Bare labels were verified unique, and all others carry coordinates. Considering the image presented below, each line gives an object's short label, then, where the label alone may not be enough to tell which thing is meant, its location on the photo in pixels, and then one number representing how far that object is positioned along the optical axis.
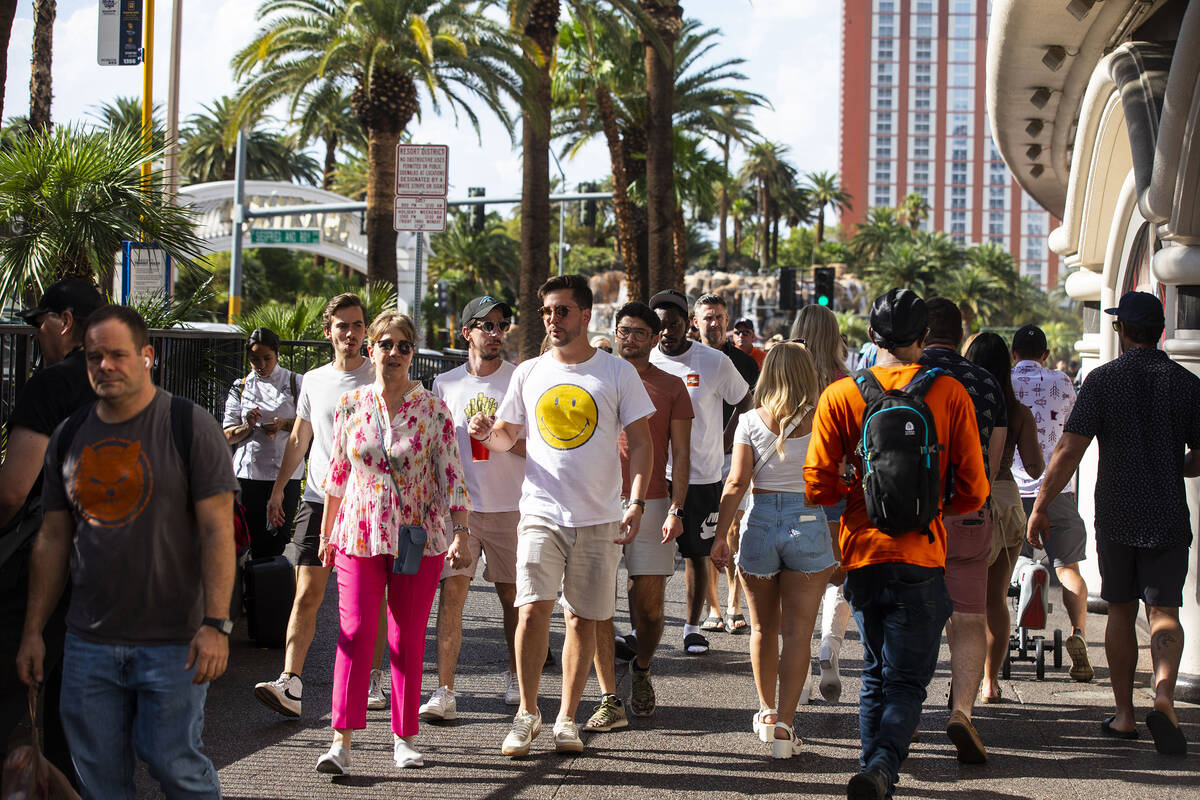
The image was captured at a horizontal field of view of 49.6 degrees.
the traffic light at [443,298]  43.44
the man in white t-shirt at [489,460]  6.60
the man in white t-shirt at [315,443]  6.28
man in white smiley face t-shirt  5.76
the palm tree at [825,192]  113.88
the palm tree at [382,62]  18.97
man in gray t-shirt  3.81
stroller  7.20
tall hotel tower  168.62
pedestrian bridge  42.21
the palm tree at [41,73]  20.05
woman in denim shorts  5.87
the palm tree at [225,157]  50.66
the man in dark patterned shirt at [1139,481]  6.09
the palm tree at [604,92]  27.56
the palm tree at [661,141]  22.50
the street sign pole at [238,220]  26.85
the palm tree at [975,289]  91.50
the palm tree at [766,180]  90.38
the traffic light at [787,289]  24.97
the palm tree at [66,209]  8.73
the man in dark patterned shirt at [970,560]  5.85
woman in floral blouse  5.32
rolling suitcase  7.60
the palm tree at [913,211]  128.38
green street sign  31.20
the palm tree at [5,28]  6.71
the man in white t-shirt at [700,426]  7.89
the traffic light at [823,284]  23.09
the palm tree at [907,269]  90.25
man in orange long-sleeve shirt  4.78
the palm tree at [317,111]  22.03
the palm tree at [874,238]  116.18
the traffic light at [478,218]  35.76
